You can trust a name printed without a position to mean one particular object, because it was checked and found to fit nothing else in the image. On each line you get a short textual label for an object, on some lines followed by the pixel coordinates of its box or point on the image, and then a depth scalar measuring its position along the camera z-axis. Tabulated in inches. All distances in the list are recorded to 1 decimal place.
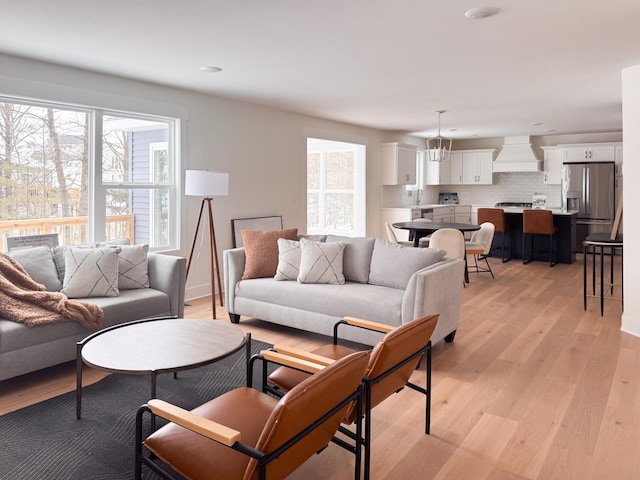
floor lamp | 190.9
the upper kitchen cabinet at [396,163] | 361.1
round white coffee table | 92.0
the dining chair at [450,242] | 236.4
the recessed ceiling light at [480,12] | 118.3
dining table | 256.8
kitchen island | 321.4
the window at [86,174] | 169.6
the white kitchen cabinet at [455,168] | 436.8
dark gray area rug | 88.7
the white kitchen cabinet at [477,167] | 420.2
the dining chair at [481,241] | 265.3
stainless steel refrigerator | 355.9
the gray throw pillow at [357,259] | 171.9
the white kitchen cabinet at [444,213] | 393.1
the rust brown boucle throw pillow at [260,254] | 182.2
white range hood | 395.2
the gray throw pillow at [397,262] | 158.7
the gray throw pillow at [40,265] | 145.3
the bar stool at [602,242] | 185.2
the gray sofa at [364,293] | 142.0
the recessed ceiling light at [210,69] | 174.4
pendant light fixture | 288.7
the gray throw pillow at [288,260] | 175.2
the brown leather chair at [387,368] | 81.1
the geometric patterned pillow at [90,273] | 146.7
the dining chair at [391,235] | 275.9
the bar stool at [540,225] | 306.8
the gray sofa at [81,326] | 119.6
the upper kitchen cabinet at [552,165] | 390.6
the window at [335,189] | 353.7
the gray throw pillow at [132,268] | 159.8
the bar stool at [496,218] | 328.8
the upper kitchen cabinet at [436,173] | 422.6
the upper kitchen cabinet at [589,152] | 364.0
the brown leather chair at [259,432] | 58.7
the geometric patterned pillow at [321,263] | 169.0
